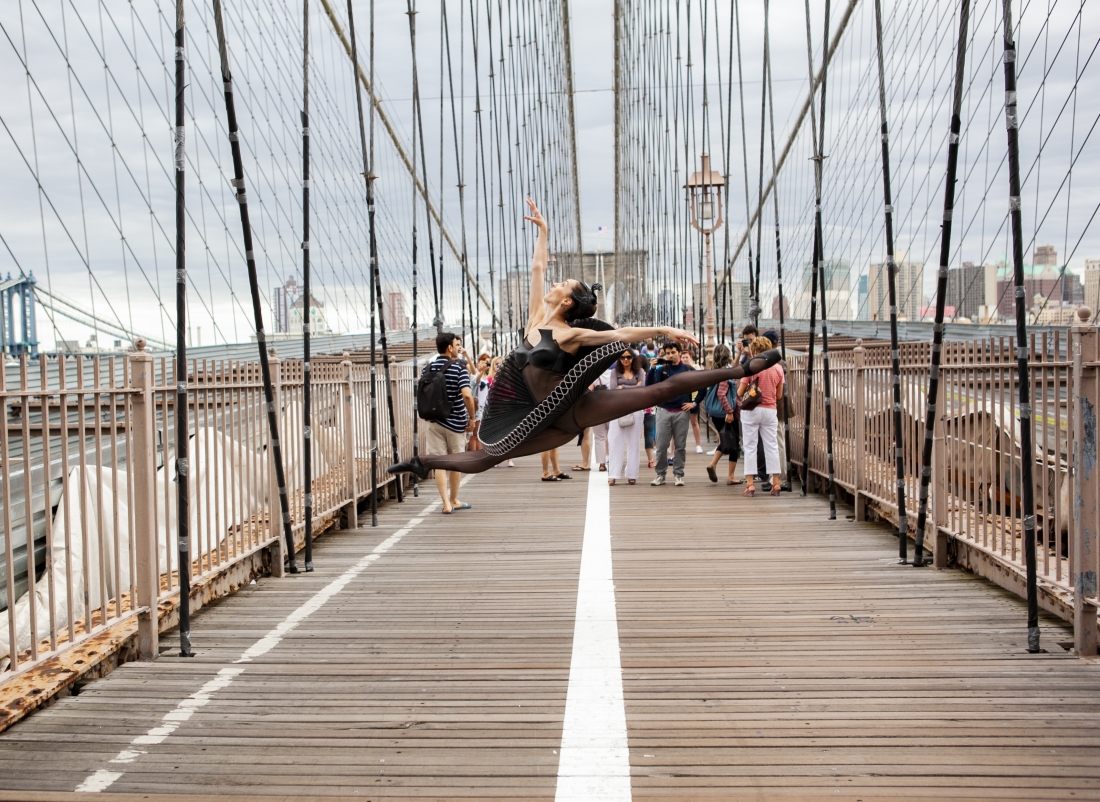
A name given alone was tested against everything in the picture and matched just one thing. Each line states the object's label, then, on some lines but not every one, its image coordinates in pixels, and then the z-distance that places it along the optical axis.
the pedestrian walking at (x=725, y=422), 8.52
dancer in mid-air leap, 3.84
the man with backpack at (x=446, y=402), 6.79
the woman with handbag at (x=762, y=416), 7.88
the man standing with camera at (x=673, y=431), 8.69
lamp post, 19.06
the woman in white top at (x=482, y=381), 10.48
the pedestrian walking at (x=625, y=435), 8.67
